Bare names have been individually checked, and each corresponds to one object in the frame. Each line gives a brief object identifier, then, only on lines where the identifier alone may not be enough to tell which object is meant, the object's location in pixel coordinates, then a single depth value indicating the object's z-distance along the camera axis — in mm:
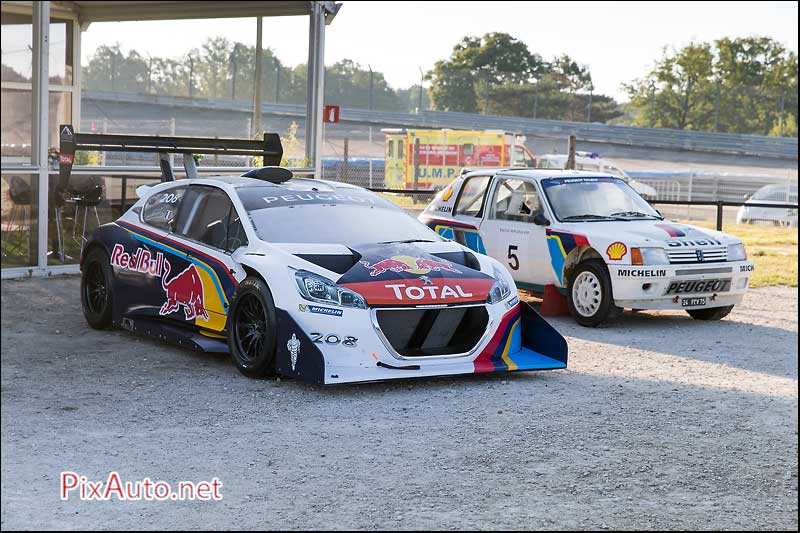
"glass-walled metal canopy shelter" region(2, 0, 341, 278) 12531
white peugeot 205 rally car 10484
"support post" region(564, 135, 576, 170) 18484
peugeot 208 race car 7137
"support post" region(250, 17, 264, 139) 16273
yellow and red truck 32156
